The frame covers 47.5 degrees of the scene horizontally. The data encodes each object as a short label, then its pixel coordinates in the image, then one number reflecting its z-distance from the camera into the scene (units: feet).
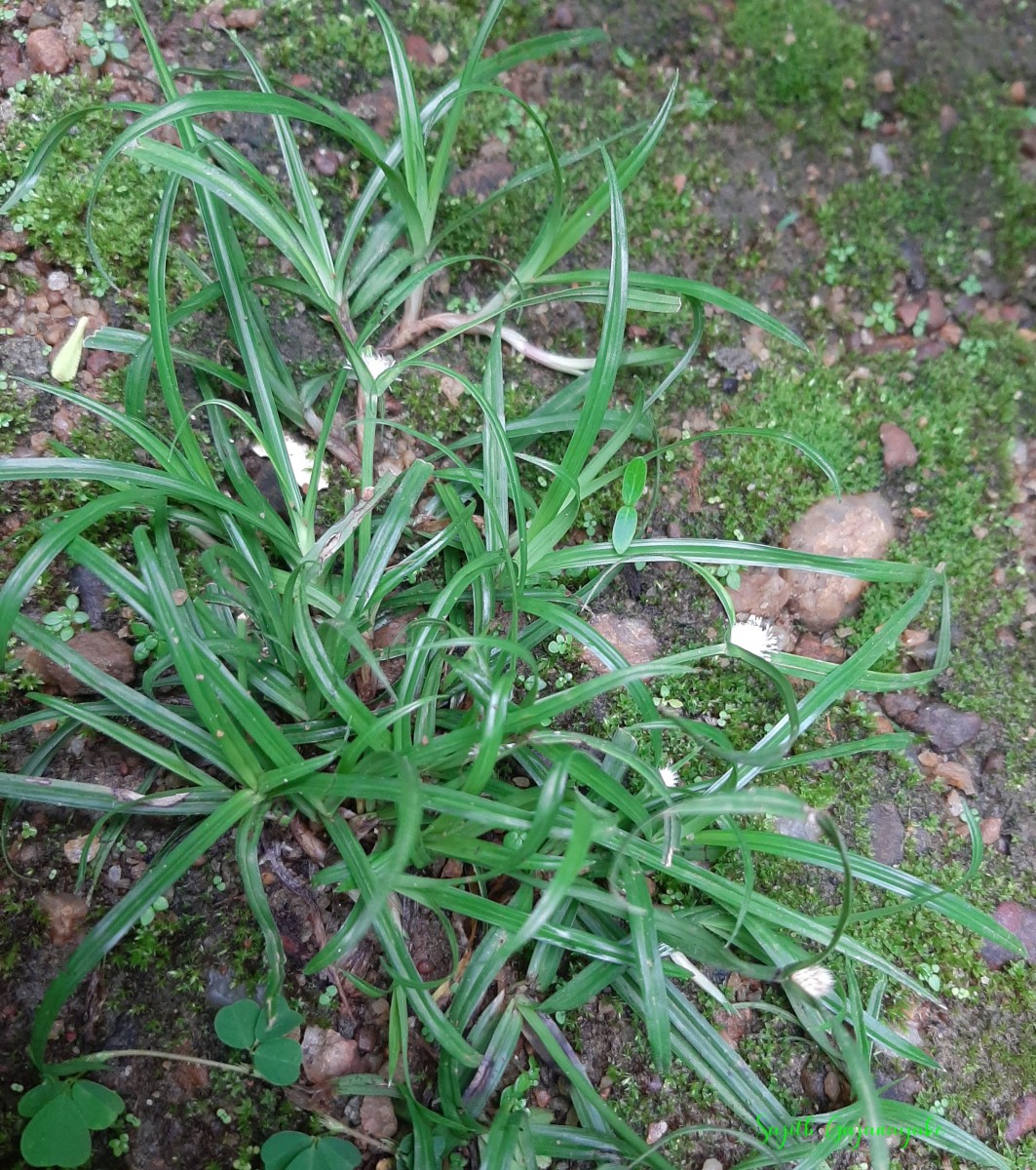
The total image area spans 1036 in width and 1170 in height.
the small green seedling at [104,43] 0.93
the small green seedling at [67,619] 0.82
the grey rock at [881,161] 1.18
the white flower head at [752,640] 0.88
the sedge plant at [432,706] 0.74
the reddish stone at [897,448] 1.05
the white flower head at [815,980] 0.77
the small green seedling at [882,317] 1.12
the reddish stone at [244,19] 0.99
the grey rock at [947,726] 0.97
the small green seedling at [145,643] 0.82
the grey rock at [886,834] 0.91
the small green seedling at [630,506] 0.85
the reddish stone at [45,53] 0.92
